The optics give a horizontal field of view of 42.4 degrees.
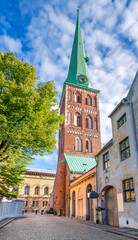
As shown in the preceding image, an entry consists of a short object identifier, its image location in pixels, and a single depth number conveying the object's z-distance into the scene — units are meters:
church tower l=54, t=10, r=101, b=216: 30.92
